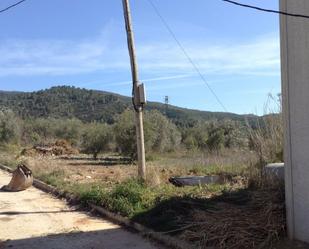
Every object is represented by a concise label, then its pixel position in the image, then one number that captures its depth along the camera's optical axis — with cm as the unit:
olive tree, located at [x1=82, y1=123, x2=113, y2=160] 2053
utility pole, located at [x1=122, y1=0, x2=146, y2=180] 758
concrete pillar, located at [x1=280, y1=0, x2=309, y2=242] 391
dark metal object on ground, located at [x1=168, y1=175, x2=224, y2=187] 762
